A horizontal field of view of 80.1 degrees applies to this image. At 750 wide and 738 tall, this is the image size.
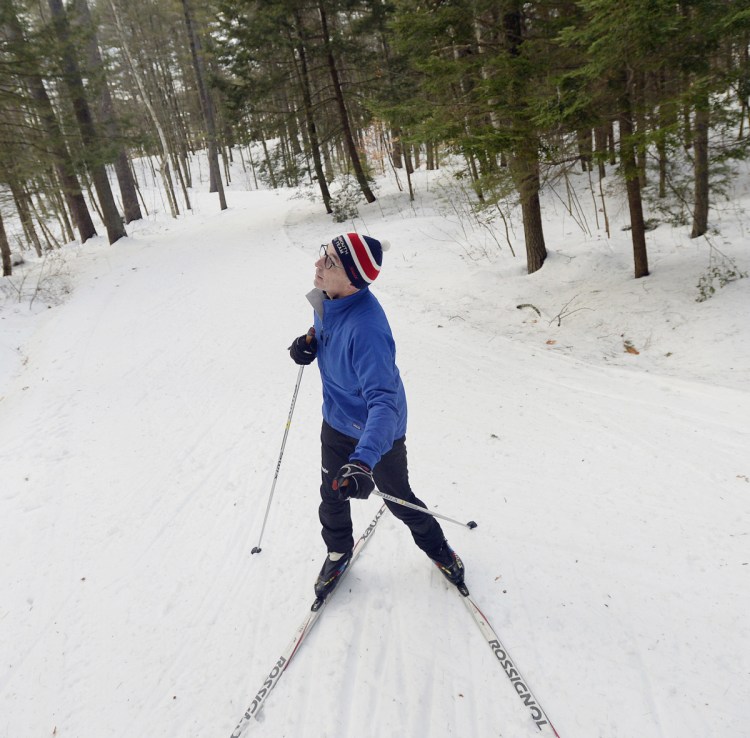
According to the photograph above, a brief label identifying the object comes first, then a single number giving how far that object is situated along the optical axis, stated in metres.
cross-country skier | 2.17
